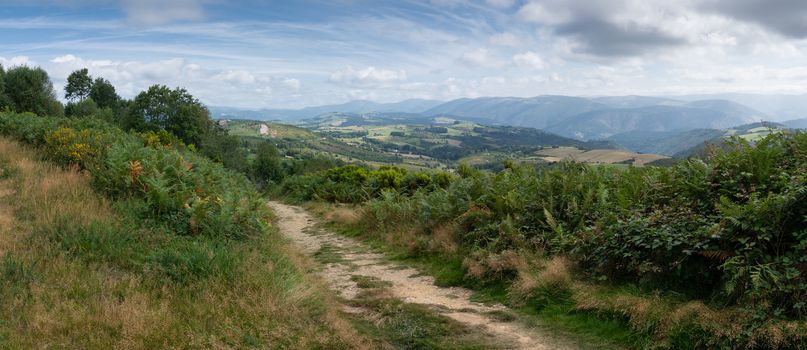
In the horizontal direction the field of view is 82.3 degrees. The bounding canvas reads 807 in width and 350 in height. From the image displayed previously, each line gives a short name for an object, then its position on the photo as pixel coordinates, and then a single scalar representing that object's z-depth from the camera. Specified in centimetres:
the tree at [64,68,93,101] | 7538
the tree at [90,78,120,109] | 7569
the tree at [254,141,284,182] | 6606
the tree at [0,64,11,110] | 4782
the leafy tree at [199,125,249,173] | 5669
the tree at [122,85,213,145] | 5359
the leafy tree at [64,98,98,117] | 5953
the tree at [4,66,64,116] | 5019
